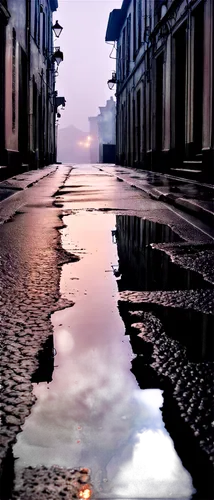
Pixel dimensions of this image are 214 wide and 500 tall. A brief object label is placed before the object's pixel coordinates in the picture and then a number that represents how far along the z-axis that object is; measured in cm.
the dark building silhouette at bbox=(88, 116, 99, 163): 9494
